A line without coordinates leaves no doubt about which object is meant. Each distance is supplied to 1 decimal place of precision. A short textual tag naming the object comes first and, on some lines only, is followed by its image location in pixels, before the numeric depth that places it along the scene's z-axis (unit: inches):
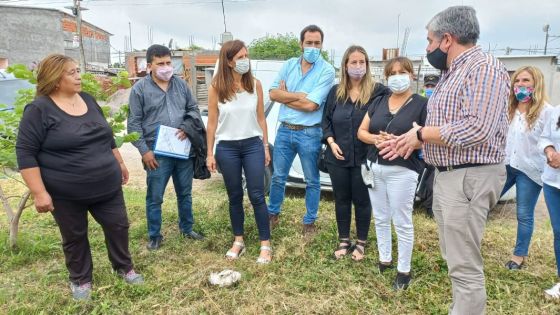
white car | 209.5
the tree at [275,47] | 1112.5
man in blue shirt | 143.9
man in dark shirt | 139.6
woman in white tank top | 132.4
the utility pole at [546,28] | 959.5
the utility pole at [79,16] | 755.4
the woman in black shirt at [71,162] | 102.7
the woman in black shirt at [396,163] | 113.1
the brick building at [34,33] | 1008.9
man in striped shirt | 80.8
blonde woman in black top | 129.6
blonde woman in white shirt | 132.3
